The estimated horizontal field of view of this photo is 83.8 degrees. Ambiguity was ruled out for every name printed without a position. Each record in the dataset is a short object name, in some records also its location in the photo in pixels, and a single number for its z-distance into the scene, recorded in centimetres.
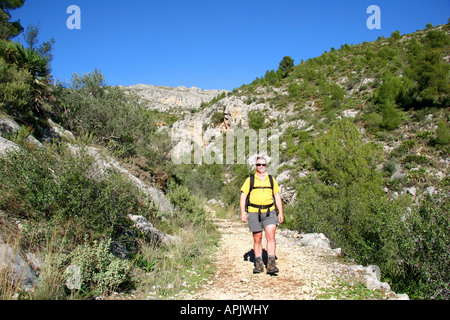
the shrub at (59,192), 339
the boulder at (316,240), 613
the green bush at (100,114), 970
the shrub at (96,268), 306
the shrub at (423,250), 377
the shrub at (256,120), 3269
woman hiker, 431
